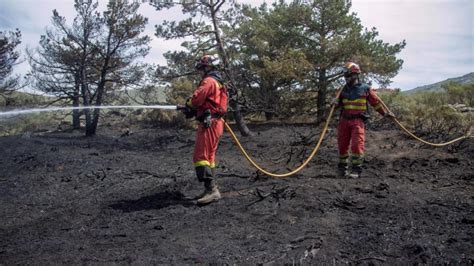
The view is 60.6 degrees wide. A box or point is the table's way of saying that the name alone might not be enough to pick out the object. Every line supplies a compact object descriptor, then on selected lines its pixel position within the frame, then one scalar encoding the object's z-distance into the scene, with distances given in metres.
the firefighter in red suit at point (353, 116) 6.82
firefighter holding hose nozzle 5.48
